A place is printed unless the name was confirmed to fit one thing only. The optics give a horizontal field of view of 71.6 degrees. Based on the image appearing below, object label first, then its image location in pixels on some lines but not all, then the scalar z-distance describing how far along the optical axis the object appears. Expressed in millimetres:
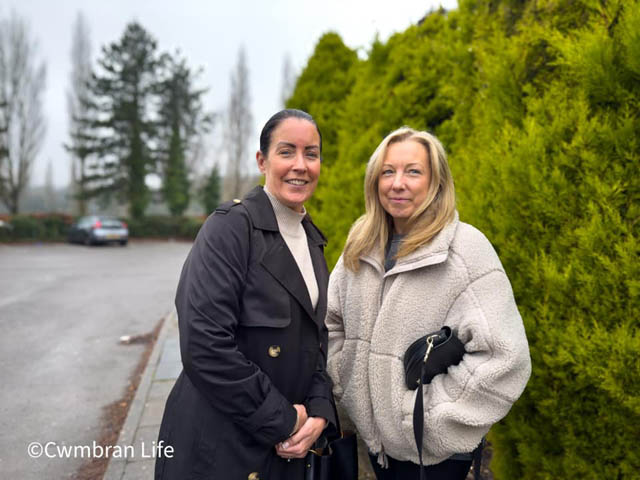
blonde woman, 1625
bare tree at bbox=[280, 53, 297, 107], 39000
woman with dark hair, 1491
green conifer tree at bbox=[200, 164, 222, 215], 35906
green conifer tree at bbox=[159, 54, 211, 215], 32938
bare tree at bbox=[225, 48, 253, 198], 38562
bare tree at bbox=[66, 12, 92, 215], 31703
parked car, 23062
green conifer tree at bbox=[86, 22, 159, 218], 31078
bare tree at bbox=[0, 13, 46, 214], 29422
